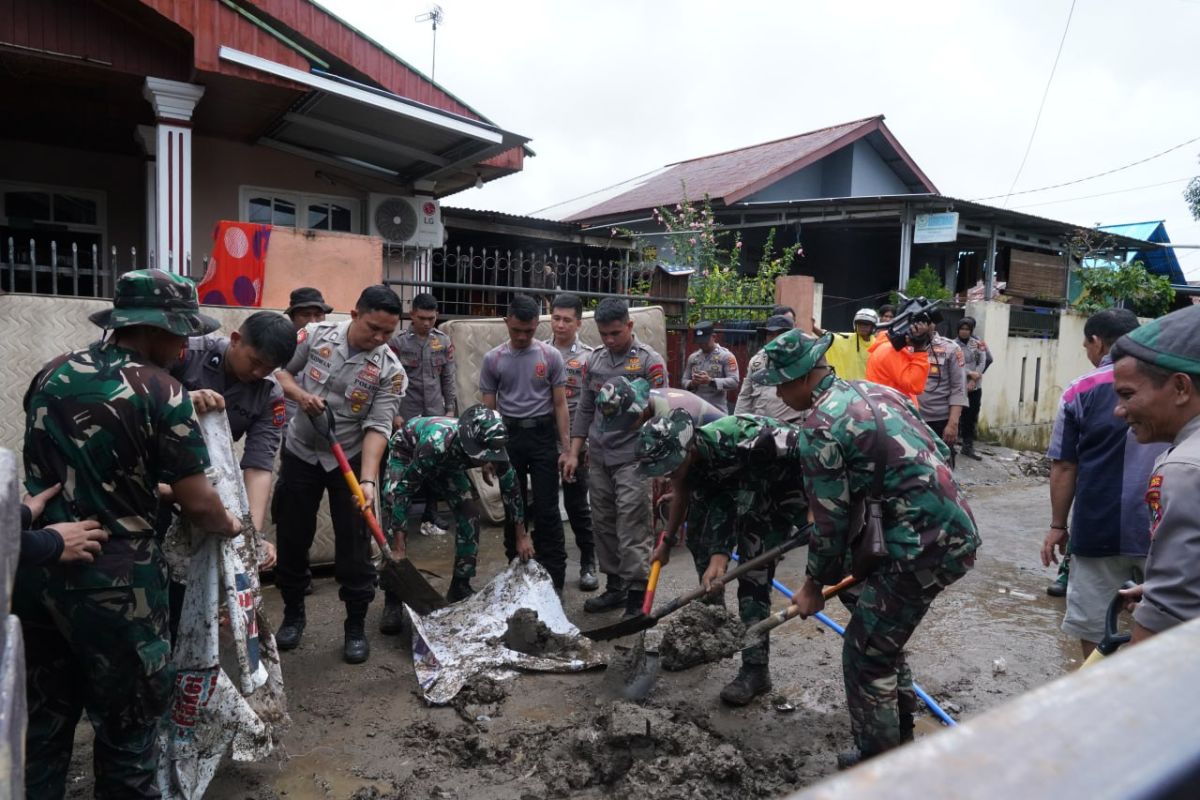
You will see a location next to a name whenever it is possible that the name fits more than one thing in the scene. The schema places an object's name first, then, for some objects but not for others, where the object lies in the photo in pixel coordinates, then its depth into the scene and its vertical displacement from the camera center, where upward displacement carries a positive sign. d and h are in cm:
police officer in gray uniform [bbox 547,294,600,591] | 556 -51
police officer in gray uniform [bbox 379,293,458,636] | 616 -34
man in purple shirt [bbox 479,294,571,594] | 520 -54
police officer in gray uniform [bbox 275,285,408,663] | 415 -70
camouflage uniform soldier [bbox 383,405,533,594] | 443 -90
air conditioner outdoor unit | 950 +117
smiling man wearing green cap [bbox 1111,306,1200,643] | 173 -23
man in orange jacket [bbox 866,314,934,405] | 627 -24
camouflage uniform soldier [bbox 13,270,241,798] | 224 -64
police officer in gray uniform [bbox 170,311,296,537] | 316 -31
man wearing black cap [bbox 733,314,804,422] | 625 -60
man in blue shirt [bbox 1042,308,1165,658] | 328 -67
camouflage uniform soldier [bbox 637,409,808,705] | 359 -80
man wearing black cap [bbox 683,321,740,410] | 667 -38
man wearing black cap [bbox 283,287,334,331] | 522 +3
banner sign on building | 1223 +168
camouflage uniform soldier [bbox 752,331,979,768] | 282 -70
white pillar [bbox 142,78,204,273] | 684 +124
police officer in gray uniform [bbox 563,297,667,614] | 494 -96
